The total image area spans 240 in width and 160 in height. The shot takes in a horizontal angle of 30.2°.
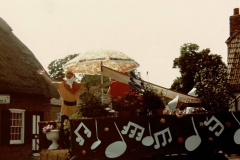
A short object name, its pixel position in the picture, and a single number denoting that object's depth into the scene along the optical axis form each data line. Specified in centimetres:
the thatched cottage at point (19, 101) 2217
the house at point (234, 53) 2019
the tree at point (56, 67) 6812
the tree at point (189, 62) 4347
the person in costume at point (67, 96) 857
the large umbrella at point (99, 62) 1018
